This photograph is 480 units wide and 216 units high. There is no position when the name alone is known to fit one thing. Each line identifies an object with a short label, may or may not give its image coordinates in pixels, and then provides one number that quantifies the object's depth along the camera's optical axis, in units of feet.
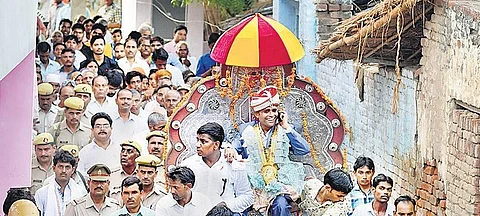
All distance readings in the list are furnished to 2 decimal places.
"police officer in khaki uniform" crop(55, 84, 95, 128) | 45.16
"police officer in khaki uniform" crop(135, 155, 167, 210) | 37.24
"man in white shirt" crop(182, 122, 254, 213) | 36.91
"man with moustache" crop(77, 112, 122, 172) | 41.50
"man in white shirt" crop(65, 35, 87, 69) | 58.09
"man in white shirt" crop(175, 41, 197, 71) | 61.21
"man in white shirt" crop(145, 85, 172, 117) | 47.61
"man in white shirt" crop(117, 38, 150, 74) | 57.77
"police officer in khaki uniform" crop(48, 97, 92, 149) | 43.57
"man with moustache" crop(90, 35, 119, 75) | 56.39
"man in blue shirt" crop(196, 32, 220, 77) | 57.47
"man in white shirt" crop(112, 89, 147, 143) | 44.91
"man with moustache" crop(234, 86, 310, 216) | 37.04
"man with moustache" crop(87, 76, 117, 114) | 46.87
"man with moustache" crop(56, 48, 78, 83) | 54.60
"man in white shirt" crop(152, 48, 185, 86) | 55.52
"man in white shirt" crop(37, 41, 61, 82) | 55.06
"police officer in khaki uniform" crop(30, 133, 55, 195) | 39.91
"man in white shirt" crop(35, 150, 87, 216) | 36.42
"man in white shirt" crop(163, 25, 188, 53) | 64.71
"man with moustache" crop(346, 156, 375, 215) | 37.17
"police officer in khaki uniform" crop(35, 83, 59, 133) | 45.50
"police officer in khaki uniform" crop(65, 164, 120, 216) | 35.94
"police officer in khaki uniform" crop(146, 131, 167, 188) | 40.56
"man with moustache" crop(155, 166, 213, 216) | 34.86
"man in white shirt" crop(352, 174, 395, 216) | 35.86
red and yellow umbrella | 39.88
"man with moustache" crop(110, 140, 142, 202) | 39.42
